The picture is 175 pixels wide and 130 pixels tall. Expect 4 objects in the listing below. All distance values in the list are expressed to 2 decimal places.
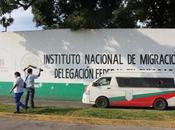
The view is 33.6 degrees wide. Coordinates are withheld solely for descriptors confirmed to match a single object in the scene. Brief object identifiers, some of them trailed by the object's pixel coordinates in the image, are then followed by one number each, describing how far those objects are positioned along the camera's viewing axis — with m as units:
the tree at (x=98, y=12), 15.29
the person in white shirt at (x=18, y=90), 11.40
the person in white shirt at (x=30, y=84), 12.35
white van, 13.07
